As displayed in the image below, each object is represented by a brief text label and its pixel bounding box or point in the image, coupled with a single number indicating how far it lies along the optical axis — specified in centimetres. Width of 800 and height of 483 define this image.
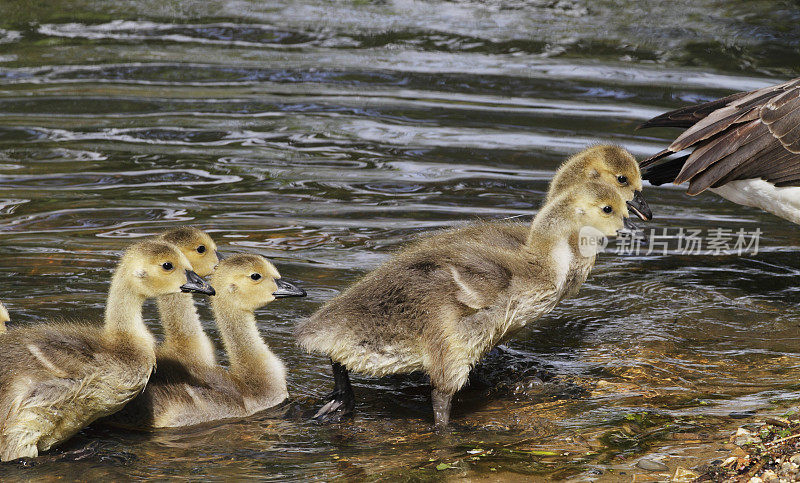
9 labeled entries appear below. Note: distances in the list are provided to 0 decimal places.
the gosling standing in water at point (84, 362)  1081
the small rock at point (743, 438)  1055
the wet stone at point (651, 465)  1034
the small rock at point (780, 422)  1071
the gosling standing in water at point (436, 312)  1205
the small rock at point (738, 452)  1026
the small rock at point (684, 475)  1000
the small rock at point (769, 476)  947
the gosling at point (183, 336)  1263
